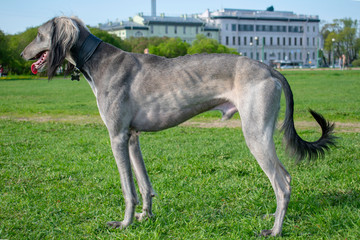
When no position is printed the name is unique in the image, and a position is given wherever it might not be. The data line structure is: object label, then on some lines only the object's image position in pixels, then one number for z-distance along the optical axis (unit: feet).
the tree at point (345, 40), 413.18
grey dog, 14.35
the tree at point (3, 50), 213.66
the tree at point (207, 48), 282.56
